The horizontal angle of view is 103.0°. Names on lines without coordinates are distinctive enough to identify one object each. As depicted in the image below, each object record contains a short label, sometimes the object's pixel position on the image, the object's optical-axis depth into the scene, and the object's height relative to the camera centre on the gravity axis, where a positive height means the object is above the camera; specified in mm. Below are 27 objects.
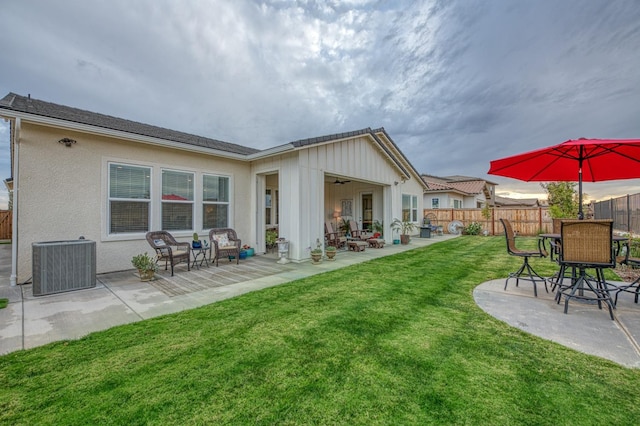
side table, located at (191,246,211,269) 6516 -1042
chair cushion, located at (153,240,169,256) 5643 -658
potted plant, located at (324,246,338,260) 7632 -1183
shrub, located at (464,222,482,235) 15250 -956
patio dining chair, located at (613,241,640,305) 3658 -751
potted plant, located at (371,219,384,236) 12125 -651
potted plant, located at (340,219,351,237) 12039 -686
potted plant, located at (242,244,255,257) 7930 -1118
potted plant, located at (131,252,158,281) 5039 -1055
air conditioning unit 4219 -898
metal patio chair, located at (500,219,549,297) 4516 -699
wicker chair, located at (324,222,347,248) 9375 -872
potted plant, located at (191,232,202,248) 6684 -761
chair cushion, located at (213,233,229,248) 6860 -691
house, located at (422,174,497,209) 18156 +1483
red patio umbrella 3801 +882
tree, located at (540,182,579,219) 10998 +549
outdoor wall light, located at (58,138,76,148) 5219 +1511
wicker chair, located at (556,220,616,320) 3283 -455
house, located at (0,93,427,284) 4949 +840
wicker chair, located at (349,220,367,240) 10895 -796
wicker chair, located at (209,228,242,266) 6572 -784
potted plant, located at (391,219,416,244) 11312 -649
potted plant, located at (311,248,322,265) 7043 -1174
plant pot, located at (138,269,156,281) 5077 -1202
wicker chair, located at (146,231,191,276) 5480 -699
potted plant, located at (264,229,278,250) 8378 -813
